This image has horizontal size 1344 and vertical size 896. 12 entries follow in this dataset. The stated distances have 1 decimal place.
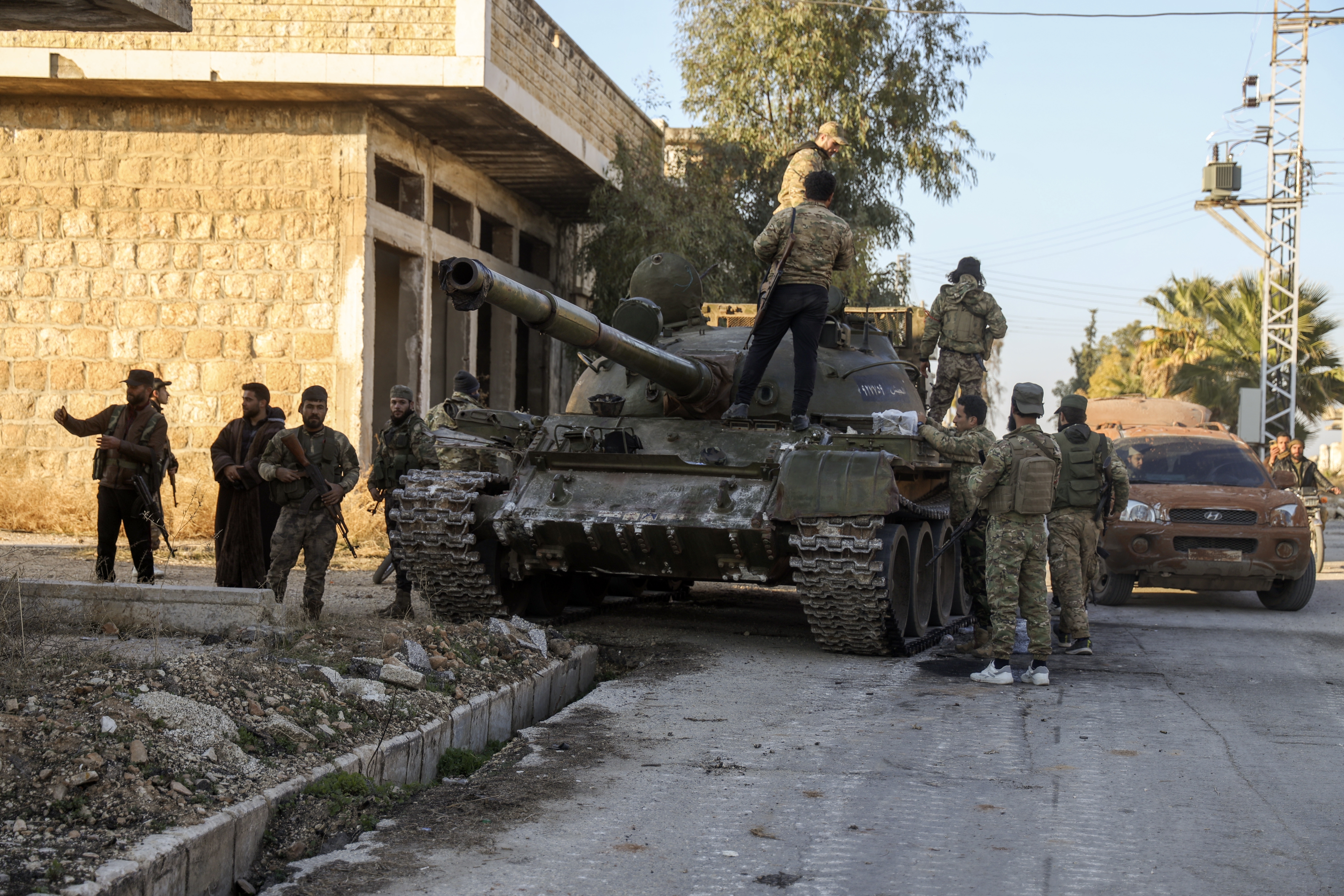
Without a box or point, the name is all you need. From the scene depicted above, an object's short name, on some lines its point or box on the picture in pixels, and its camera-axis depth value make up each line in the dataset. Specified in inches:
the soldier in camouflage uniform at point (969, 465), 337.7
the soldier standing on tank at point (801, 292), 339.9
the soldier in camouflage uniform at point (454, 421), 352.8
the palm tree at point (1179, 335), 1290.6
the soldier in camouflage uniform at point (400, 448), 365.1
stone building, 549.3
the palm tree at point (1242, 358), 1136.2
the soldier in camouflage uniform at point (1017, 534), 296.7
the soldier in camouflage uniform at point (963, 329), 433.1
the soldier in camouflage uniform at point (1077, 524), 335.0
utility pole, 941.8
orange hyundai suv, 462.0
